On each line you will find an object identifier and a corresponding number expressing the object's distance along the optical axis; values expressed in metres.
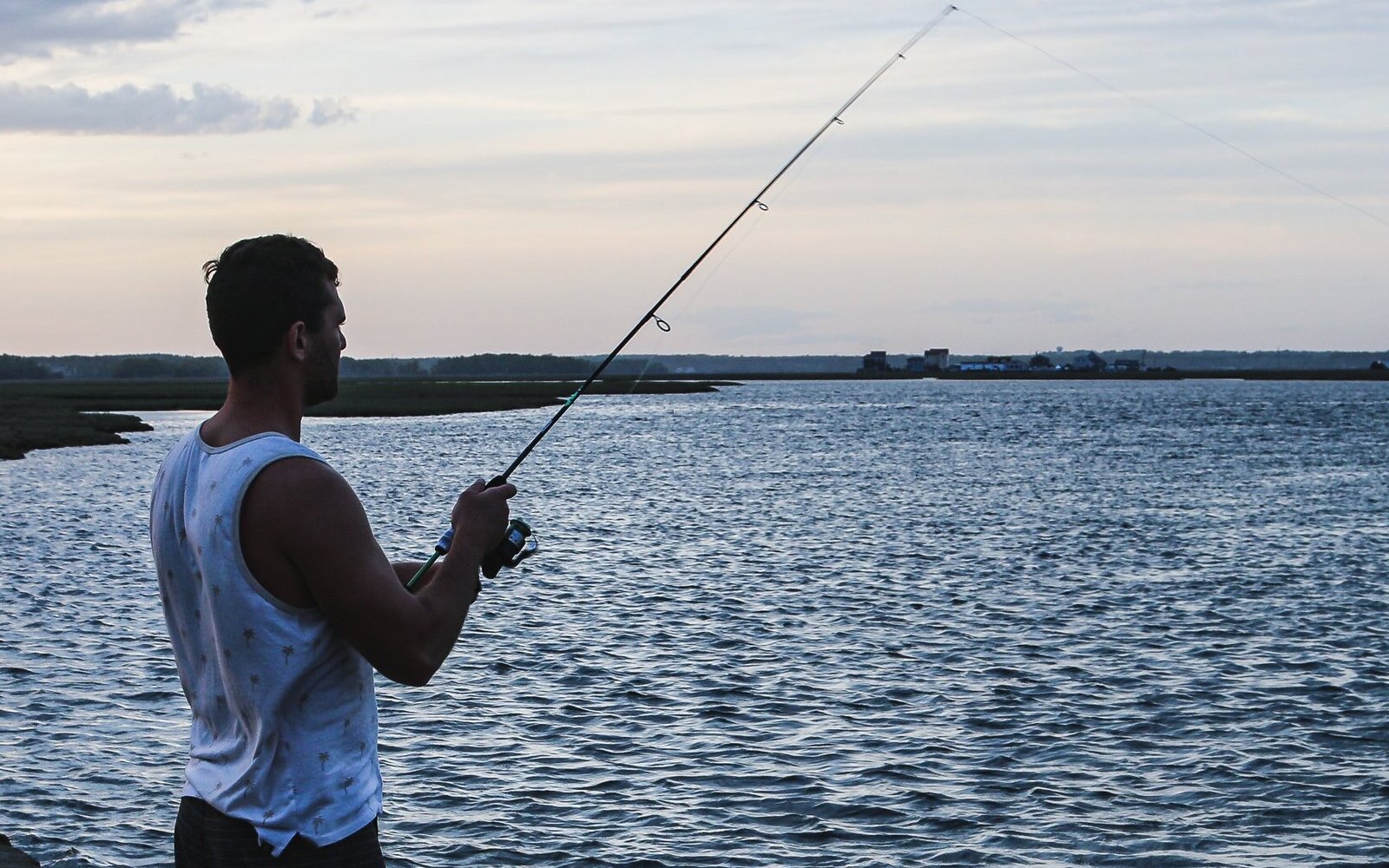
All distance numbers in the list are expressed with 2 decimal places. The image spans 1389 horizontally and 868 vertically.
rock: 7.50
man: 2.74
